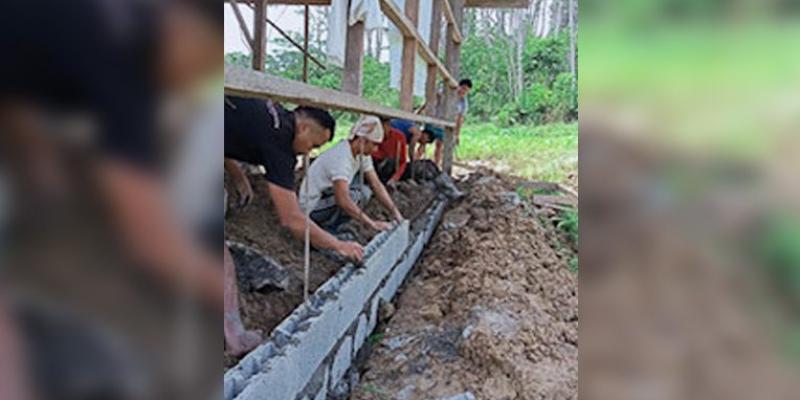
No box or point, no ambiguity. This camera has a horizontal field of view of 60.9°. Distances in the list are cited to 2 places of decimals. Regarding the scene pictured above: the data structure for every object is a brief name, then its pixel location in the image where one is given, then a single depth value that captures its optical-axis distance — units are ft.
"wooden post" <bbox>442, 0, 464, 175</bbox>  28.96
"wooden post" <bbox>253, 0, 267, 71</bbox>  12.10
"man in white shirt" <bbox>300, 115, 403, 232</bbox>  14.55
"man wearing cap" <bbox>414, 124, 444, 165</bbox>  28.17
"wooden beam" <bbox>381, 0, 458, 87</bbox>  10.77
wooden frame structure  4.96
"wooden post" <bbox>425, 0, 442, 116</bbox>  22.22
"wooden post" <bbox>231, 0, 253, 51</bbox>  13.87
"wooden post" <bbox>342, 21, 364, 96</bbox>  9.18
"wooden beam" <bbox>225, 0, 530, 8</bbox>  28.07
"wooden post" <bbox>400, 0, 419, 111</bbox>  15.03
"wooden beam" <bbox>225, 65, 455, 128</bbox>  4.14
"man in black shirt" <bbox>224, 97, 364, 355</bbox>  10.54
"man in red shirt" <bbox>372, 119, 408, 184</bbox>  22.38
